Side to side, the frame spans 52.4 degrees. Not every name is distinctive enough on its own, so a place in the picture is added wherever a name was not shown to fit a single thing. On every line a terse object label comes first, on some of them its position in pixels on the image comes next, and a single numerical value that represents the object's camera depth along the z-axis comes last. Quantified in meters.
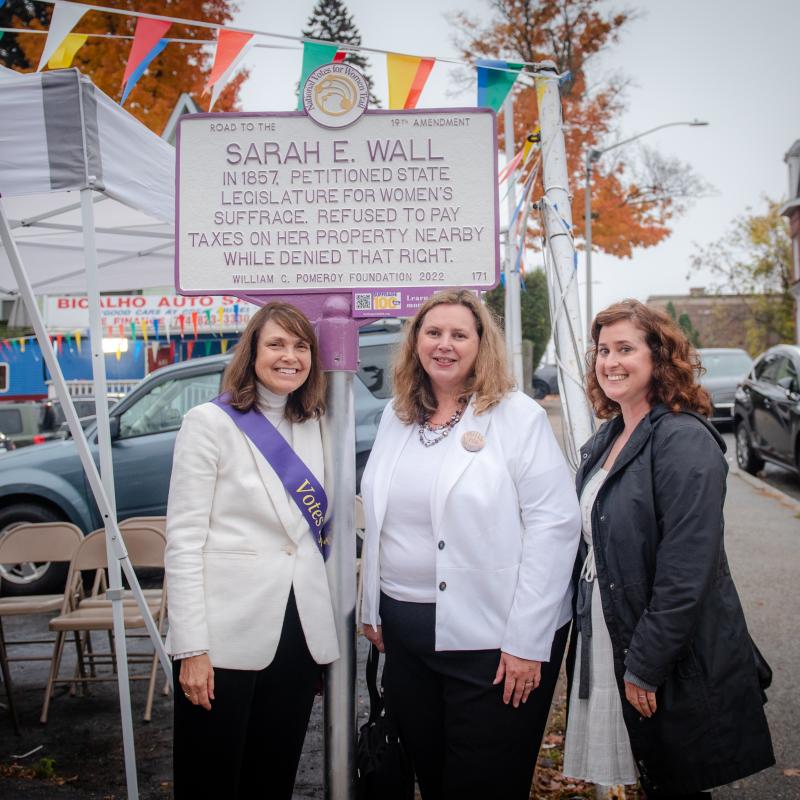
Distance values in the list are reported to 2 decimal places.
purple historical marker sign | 2.70
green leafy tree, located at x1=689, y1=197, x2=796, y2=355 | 31.55
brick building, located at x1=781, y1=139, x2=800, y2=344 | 30.08
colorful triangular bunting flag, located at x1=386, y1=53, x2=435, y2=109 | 3.60
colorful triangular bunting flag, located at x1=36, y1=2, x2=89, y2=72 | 3.40
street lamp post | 18.34
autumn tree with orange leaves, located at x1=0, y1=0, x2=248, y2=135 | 13.77
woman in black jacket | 2.21
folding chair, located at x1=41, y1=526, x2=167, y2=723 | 4.09
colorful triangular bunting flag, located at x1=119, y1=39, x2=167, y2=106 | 3.71
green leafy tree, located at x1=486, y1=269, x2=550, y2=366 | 26.12
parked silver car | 15.44
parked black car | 9.38
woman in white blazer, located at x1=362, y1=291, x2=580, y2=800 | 2.36
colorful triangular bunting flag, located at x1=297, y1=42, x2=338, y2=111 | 3.22
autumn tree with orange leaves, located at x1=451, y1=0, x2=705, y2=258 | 18.19
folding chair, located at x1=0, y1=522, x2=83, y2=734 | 4.88
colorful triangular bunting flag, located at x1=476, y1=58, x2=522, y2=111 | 3.90
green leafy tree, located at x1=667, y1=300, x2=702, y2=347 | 59.59
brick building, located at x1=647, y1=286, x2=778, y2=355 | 37.25
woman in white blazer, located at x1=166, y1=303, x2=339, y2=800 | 2.40
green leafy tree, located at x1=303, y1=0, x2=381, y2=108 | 42.06
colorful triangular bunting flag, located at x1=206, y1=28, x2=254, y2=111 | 3.66
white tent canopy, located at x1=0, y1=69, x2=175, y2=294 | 3.15
